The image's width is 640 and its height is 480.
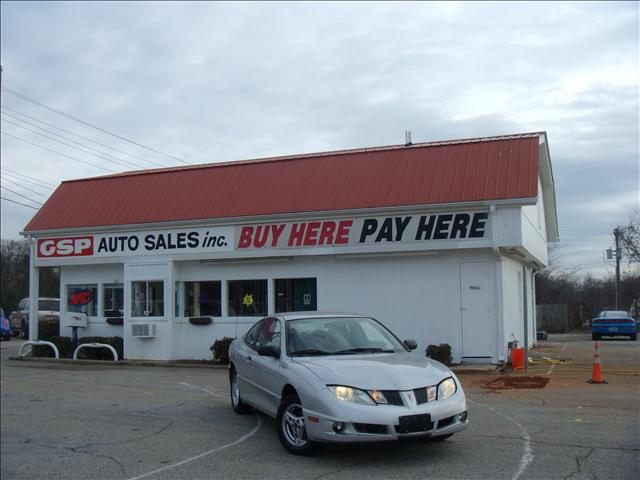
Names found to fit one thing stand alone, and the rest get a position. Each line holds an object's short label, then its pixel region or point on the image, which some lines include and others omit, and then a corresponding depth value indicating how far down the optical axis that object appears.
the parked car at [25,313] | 32.40
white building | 16.67
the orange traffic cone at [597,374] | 13.36
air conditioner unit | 19.56
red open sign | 21.56
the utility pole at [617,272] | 40.00
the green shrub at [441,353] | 16.11
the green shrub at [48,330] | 22.12
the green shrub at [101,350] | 20.41
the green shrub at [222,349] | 18.19
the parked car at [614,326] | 29.92
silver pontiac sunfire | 7.16
